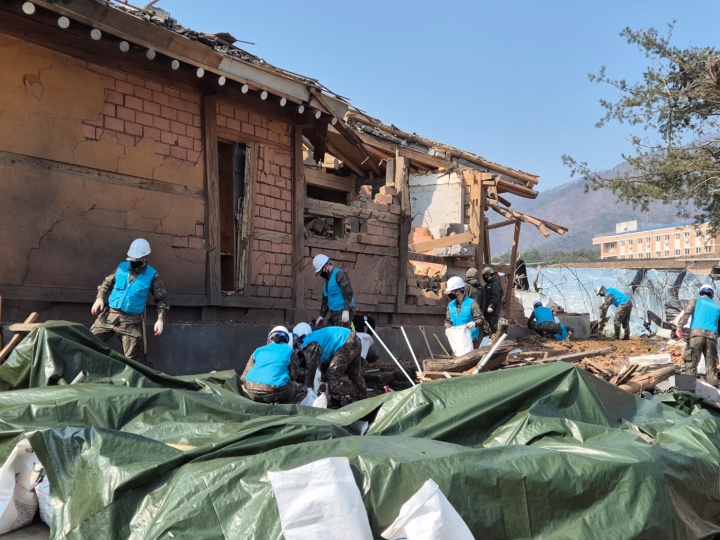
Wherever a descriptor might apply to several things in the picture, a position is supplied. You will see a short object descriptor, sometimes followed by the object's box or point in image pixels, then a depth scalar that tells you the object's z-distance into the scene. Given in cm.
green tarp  326
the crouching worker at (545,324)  1588
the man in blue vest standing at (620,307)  1830
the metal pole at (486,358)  722
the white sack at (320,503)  297
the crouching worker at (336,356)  779
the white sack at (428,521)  303
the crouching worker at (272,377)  666
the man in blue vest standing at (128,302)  721
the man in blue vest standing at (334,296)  904
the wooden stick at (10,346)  596
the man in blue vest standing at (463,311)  986
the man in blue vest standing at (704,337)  1060
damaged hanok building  714
